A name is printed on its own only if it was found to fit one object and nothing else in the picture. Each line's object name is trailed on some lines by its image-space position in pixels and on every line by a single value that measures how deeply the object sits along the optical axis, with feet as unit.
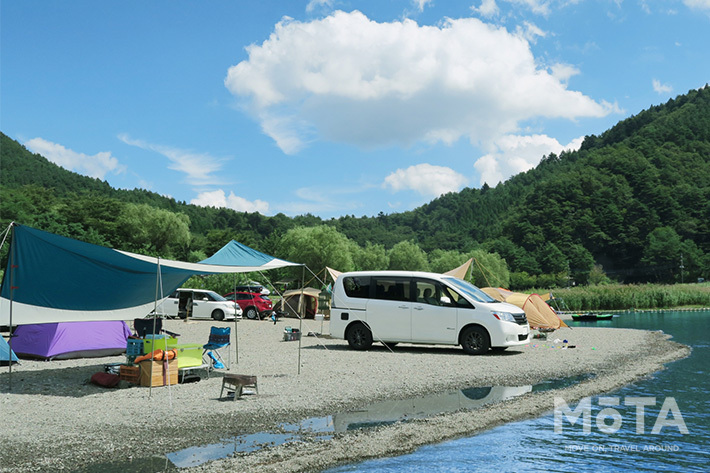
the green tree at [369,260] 314.35
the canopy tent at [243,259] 43.06
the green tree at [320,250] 234.58
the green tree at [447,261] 353.51
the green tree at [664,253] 352.49
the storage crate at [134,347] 36.82
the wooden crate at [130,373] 36.14
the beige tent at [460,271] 90.45
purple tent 48.52
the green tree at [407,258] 325.01
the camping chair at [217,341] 40.63
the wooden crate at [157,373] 35.60
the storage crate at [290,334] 65.21
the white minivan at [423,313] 49.47
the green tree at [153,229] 248.52
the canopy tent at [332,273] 104.09
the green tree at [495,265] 321.73
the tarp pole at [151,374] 32.82
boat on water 117.87
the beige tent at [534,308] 74.84
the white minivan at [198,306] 98.84
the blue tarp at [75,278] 34.45
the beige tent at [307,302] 110.93
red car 106.52
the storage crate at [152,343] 35.91
